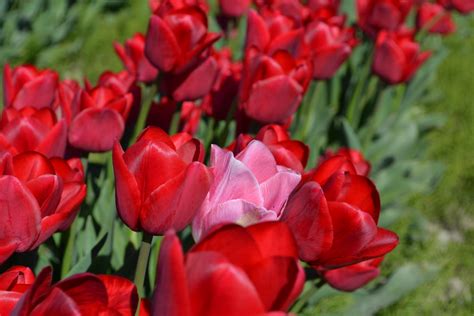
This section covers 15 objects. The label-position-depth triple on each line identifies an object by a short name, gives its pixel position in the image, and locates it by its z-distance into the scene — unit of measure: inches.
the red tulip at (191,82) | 56.9
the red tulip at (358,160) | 59.1
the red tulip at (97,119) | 53.5
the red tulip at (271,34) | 62.7
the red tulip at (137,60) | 59.9
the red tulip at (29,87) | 55.8
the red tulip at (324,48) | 66.9
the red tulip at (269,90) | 57.2
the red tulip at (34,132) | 51.0
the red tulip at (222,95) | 62.7
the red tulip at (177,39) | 55.0
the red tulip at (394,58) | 76.8
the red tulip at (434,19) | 104.6
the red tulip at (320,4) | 90.2
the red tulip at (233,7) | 85.0
